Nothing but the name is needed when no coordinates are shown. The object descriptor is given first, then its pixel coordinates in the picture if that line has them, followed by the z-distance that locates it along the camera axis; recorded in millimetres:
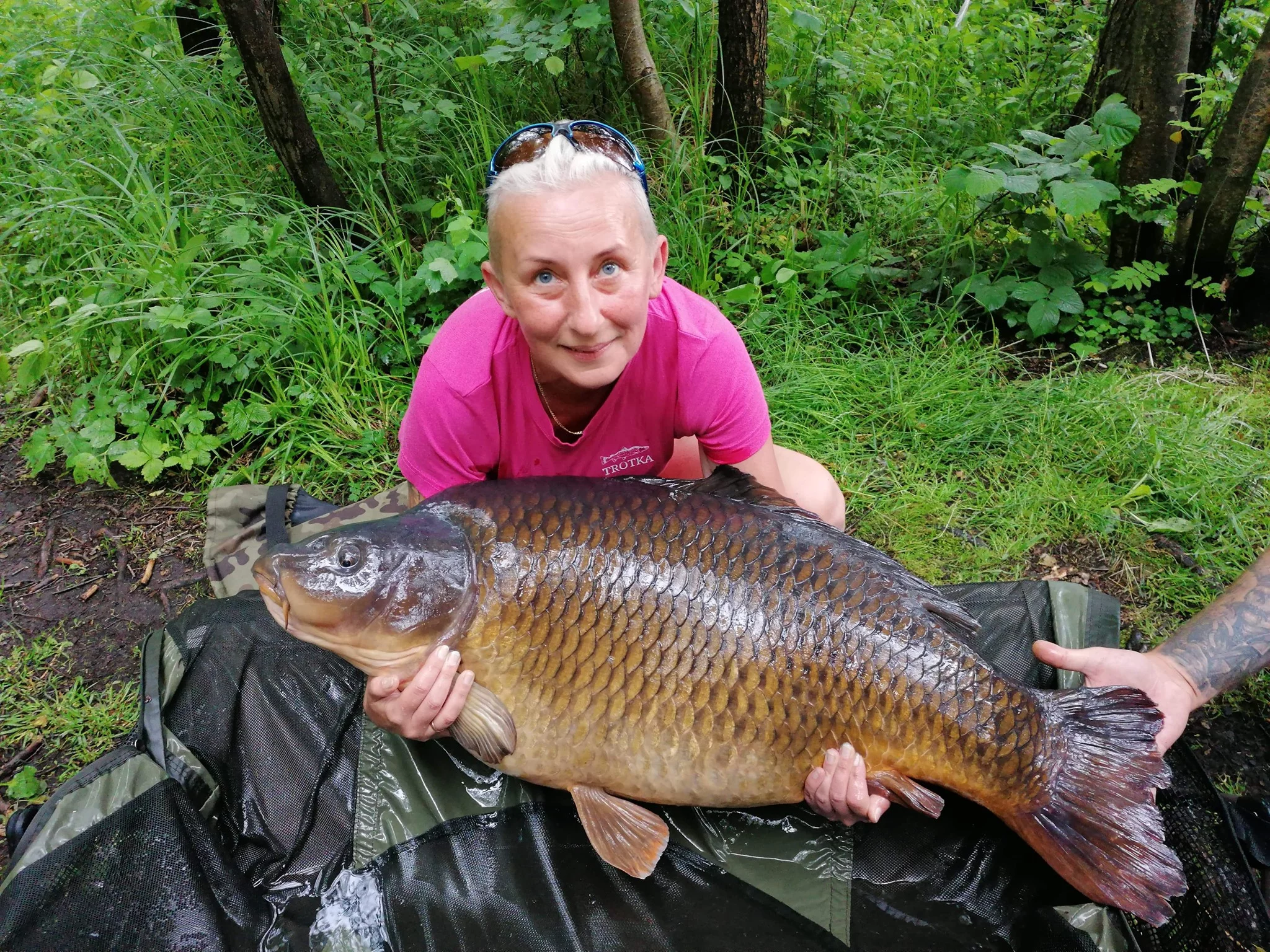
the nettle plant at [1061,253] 2951
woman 1548
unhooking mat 1605
